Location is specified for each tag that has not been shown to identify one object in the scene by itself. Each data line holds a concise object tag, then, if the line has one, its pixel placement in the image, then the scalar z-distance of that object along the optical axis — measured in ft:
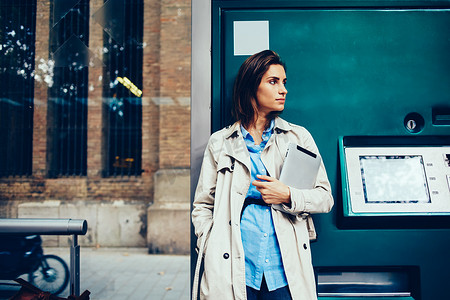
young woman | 4.24
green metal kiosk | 4.97
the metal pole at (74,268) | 5.58
